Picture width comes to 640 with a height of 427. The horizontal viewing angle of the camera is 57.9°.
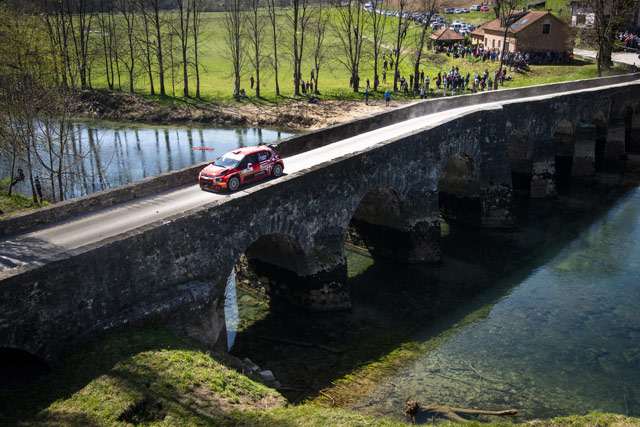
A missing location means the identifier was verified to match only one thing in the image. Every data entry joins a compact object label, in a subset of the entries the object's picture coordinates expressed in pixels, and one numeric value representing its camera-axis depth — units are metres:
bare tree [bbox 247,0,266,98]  60.25
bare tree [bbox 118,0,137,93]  60.47
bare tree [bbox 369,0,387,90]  61.88
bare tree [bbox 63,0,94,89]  52.02
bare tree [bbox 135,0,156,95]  58.58
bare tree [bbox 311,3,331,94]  61.44
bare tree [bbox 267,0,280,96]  60.96
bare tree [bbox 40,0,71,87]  33.53
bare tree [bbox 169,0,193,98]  58.22
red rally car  21.22
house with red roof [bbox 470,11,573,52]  63.66
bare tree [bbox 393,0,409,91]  61.38
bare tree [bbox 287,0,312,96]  59.78
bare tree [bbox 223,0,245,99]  59.34
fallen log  17.11
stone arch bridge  14.65
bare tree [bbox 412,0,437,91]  57.38
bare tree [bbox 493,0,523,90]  56.19
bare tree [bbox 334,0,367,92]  60.94
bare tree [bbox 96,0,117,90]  60.76
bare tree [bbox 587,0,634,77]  54.56
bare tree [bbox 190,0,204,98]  59.64
